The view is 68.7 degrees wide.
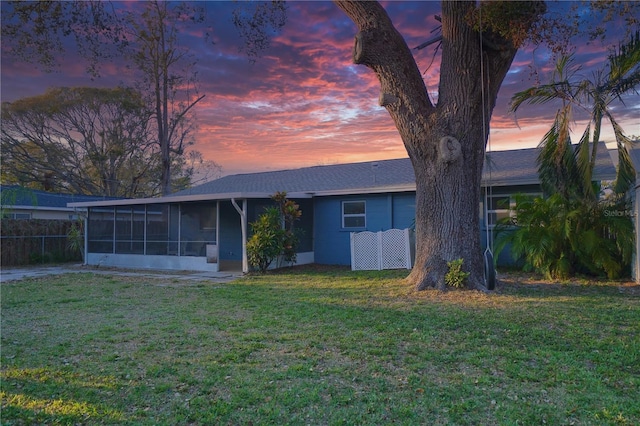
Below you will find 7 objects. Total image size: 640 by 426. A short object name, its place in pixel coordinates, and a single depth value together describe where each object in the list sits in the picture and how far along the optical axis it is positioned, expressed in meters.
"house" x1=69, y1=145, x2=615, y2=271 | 13.59
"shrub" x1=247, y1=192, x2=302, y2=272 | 12.85
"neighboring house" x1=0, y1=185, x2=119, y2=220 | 20.39
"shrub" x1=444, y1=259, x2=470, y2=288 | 8.95
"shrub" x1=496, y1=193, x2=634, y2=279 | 9.93
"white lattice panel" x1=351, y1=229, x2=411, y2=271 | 13.32
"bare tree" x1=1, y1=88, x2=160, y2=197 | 27.05
